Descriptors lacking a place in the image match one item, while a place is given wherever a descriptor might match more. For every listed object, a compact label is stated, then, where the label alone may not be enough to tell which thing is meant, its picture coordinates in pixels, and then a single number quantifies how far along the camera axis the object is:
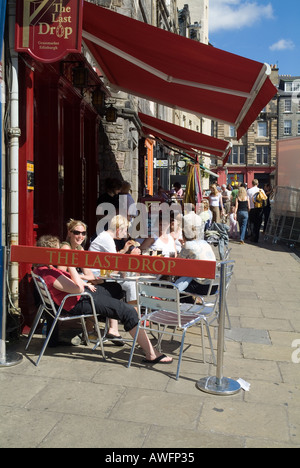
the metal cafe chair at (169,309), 4.48
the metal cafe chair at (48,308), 4.63
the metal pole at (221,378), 4.04
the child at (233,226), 16.08
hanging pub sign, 5.07
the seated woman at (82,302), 4.70
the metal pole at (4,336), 4.54
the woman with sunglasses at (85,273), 5.15
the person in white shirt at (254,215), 15.23
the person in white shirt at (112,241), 5.55
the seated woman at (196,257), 5.50
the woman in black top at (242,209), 14.61
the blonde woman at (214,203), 15.74
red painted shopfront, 5.41
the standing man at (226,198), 22.06
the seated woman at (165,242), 6.44
